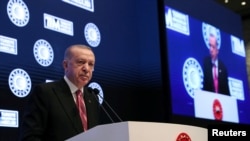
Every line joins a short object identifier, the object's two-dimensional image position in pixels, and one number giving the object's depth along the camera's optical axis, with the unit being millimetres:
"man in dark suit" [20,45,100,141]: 3801
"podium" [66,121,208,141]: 2633
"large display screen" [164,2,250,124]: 8644
